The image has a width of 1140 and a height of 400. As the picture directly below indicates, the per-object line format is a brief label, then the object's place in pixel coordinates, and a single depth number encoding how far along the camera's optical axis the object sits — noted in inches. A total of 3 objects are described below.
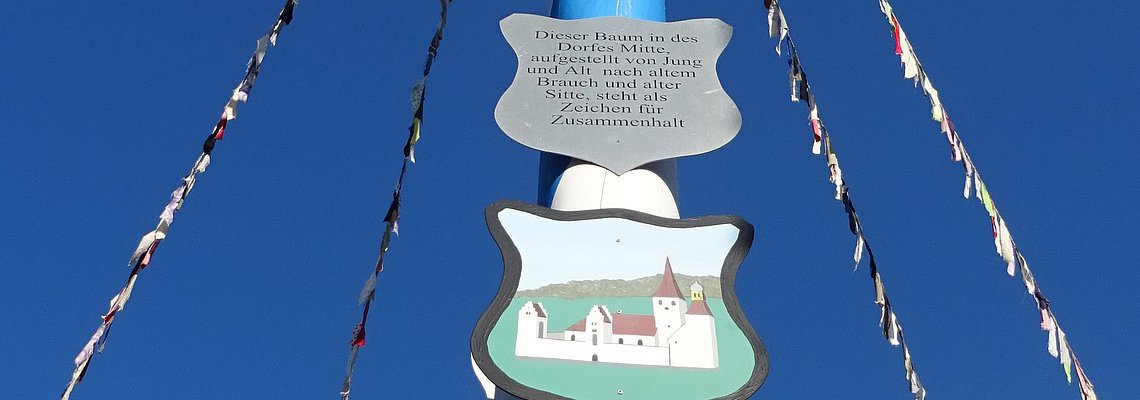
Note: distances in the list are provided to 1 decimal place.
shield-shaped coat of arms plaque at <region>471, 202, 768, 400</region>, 318.3
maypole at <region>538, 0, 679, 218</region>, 358.3
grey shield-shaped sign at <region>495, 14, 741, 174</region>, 366.6
